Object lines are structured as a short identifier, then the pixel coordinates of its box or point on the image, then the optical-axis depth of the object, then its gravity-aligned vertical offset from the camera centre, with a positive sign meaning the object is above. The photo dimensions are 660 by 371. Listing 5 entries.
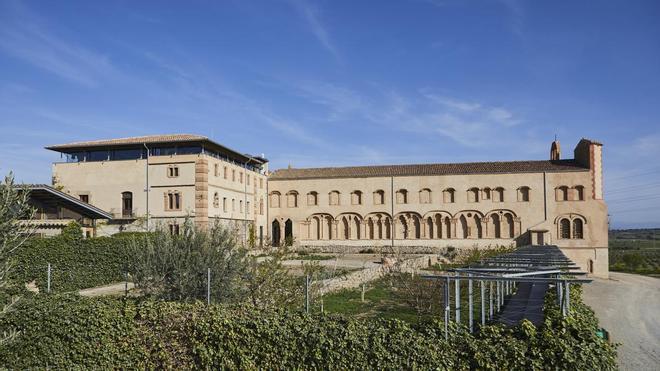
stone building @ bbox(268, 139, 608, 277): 38.28 +0.89
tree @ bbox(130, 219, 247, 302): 12.04 -1.10
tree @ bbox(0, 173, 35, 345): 7.29 -0.02
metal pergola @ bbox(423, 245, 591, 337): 8.20 -1.19
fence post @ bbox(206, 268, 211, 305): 10.79 -1.32
